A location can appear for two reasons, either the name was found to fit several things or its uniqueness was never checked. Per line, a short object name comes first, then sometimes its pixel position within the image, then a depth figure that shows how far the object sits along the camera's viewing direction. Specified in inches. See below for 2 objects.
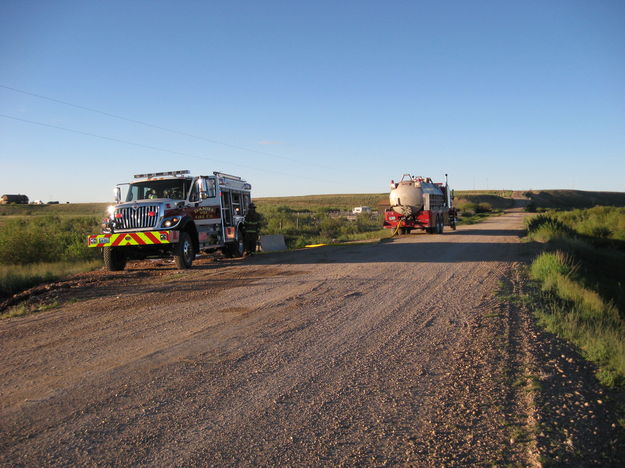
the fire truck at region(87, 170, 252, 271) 536.7
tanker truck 1039.6
